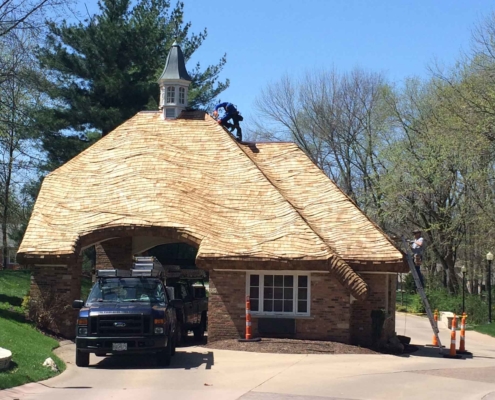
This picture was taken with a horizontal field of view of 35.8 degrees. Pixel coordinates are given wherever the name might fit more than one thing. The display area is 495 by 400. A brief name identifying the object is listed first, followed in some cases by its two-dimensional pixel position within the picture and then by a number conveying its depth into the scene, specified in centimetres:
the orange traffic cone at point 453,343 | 1998
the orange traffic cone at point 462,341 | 2119
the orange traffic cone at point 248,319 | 1991
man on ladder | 2295
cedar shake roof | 2059
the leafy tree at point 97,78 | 3528
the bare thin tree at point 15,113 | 2098
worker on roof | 2889
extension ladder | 2083
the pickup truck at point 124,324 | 1548
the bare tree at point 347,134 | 4797
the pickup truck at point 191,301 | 2120
